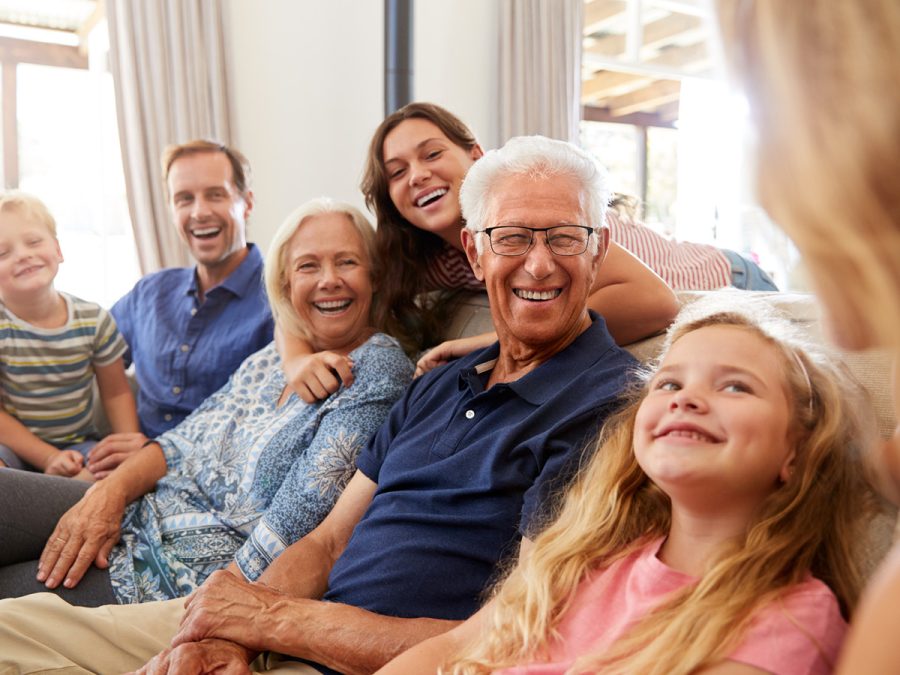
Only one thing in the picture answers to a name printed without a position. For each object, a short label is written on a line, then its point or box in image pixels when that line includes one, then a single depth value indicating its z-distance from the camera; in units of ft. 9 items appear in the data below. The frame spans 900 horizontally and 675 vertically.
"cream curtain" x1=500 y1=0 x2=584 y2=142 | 18.99
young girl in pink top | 3.27
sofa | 3.63
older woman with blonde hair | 6.07
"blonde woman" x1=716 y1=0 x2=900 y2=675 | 1.75
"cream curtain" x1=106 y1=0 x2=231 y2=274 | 15.21
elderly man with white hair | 4.72
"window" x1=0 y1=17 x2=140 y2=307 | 16.10
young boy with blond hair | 8.76
